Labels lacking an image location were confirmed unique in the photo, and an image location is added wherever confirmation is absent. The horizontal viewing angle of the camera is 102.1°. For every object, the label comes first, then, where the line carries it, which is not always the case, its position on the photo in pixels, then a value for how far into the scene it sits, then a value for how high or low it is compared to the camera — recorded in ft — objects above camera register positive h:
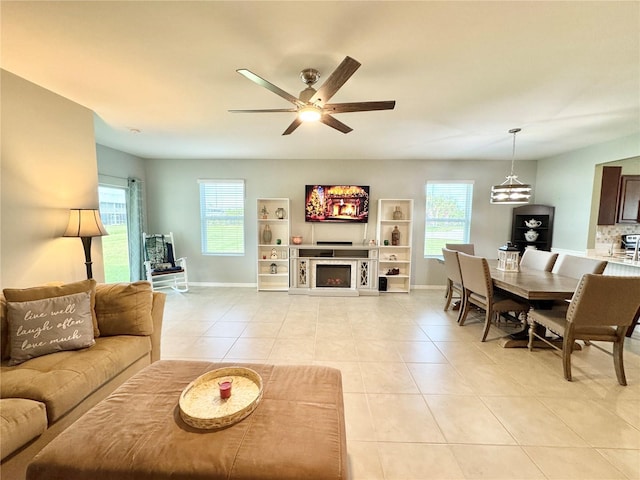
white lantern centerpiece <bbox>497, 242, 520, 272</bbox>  10.39 -1.38
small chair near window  14.90 -2.74
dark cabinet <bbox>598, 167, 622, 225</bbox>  12.51 +1.59
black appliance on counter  12.62 -0.79
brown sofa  4.06 -3.02
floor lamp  7.67 -0.33
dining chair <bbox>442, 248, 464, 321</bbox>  11.61 -2.35
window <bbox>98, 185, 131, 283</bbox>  13.57 -0.89
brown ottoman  3.15 -2.98
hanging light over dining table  9.83 +1.22
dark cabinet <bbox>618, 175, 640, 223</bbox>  12.57 +1.32
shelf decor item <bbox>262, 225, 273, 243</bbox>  16.29 -0.96
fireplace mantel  15.39 -2.95
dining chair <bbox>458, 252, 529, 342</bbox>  9.54 -2.61
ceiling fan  5.21 +2.78
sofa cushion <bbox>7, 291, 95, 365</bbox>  5.20 -2.34
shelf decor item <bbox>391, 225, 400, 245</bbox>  16.21 -0.91
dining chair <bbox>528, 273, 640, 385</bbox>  6.76 -2.34
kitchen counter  10.68 -1.60
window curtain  14.89 -0.52
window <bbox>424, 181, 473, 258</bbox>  16.47 +0.59
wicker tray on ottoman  3.71 -2.90
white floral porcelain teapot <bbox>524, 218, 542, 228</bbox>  15.24 +0.13
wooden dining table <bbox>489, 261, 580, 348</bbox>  7.75 -1.94
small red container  4.16 -2.75
